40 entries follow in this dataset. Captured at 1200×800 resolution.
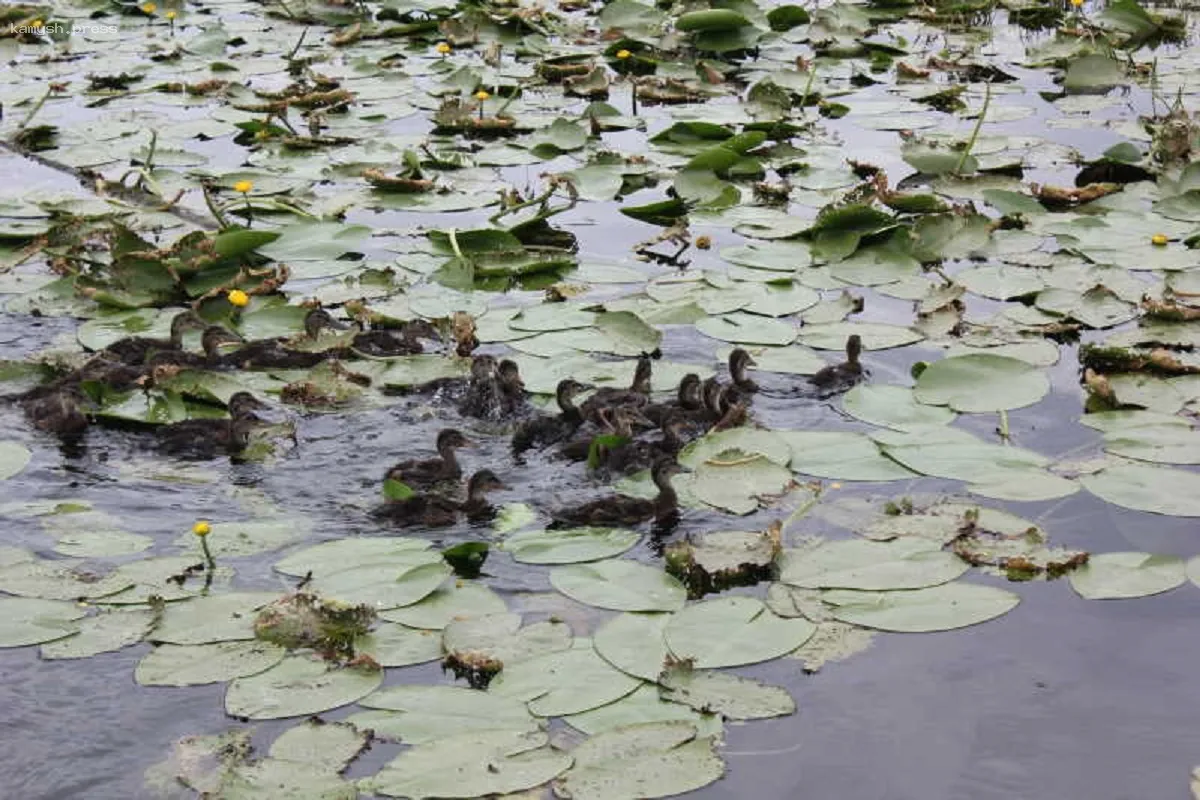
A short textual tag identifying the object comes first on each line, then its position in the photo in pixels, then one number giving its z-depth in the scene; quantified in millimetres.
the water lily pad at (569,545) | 9334
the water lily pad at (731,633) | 8276
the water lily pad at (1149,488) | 9671
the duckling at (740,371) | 11418
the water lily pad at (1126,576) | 8843
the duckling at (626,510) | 9770
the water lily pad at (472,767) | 7288
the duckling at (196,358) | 11970
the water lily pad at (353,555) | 9242
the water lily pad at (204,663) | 8223
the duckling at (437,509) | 9855
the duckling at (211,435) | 10889
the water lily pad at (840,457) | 10238
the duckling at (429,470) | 10345
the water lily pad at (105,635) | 8483
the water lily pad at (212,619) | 8552
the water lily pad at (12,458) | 10598
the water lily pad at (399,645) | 8399
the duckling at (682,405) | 11035
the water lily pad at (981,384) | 11112
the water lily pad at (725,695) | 7862
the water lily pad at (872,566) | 8966
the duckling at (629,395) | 11043
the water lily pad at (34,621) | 8583
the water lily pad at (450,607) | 8713
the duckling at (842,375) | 11571
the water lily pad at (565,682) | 7901
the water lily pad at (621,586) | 8805
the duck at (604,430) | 10629
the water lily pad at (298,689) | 7947
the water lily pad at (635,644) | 8177
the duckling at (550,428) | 10958
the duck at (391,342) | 12476
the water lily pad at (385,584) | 8874
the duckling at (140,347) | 12384
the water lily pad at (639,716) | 7728
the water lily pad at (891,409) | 10951
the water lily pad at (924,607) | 8590
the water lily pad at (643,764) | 7257
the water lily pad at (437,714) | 7744
